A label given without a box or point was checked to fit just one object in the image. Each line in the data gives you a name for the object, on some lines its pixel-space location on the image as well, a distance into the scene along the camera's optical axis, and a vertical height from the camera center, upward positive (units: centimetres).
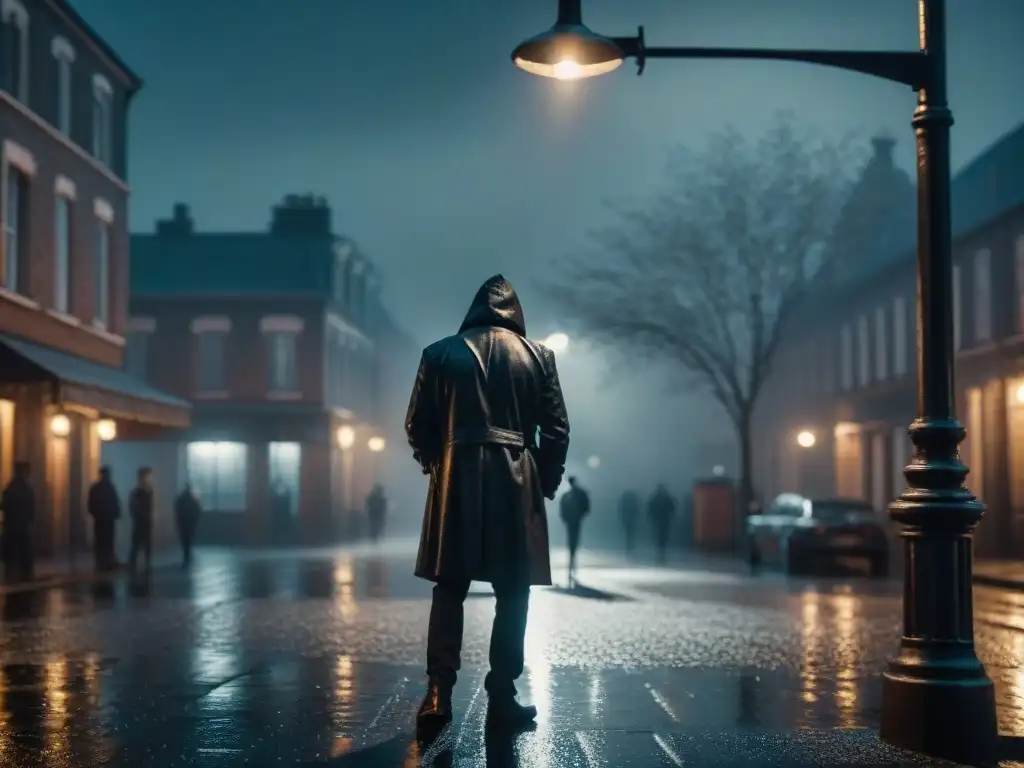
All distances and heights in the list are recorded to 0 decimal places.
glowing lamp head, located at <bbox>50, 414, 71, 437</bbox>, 2706 +109
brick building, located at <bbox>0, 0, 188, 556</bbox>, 2653 +435
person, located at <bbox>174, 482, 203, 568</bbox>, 3164 -59
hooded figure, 742 +2
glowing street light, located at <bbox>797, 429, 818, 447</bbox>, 4178 +121
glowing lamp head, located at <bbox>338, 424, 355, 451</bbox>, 4743 +157
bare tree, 3850 +544
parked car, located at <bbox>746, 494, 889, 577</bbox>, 2584 -90
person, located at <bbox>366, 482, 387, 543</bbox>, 4625 -73
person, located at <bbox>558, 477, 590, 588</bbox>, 2616 -47
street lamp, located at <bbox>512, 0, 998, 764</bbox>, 698 -17
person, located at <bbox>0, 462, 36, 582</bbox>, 2333 -60
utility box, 3881 -82
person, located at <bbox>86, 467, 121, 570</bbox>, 2667 -54
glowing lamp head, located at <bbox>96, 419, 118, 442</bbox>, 3025 +115
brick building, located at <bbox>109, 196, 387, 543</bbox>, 5000 +355
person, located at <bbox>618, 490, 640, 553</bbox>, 4222 -85
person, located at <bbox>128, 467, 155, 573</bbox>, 2794 -52
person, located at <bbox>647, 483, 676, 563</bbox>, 3709 -74
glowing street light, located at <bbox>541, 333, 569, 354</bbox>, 3570 +334
